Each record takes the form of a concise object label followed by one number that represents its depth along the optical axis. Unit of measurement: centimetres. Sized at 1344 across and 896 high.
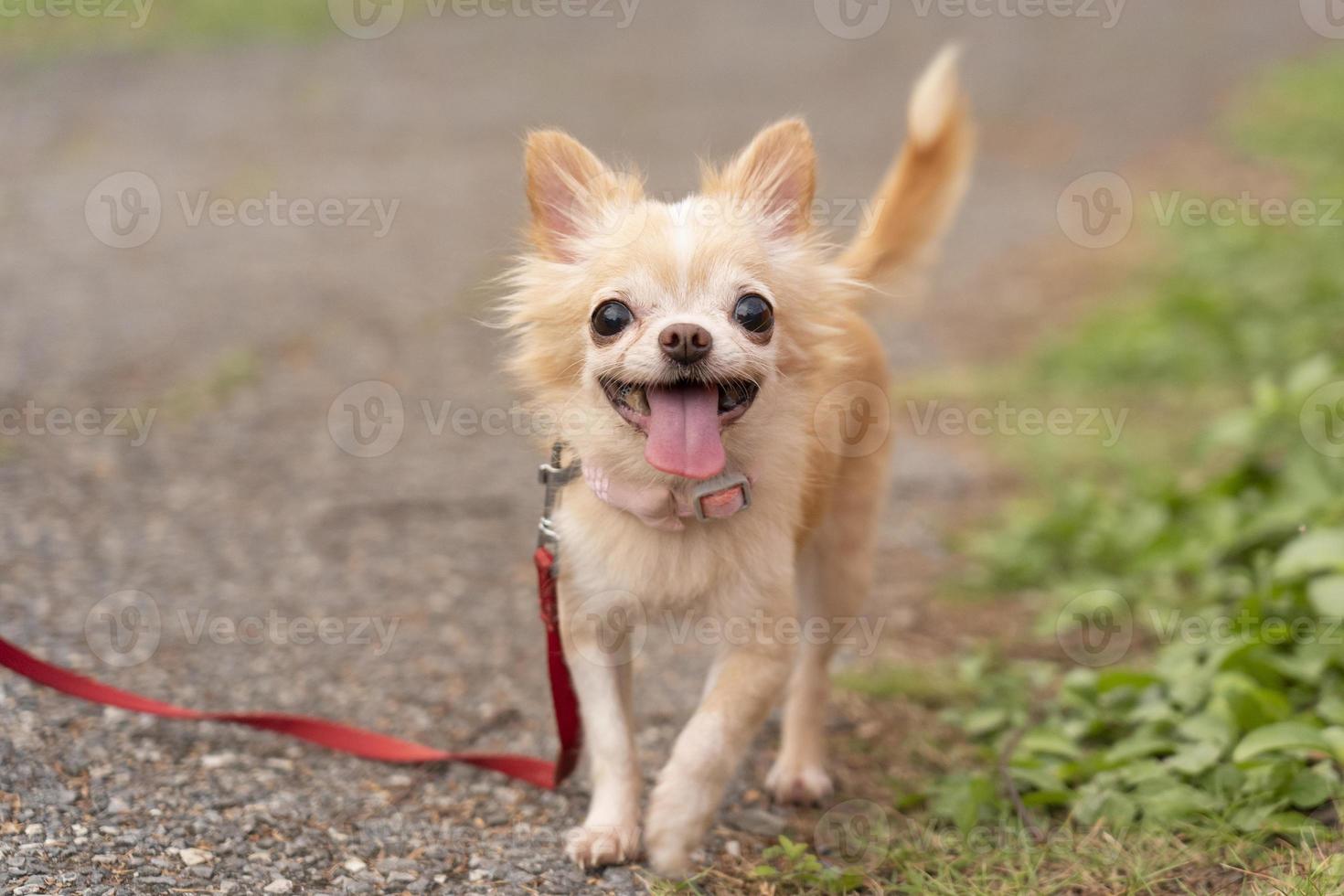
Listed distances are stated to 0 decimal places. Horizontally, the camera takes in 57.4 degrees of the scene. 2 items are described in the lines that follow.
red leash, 310
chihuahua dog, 266
